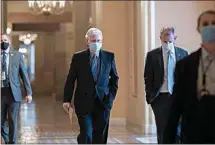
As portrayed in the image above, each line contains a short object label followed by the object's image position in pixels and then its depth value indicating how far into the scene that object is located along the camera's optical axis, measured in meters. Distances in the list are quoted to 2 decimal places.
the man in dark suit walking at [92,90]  9.16
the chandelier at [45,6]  26.79
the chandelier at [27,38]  40.50
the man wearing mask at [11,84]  11.87
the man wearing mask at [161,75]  9.64
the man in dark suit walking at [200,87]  5.12
